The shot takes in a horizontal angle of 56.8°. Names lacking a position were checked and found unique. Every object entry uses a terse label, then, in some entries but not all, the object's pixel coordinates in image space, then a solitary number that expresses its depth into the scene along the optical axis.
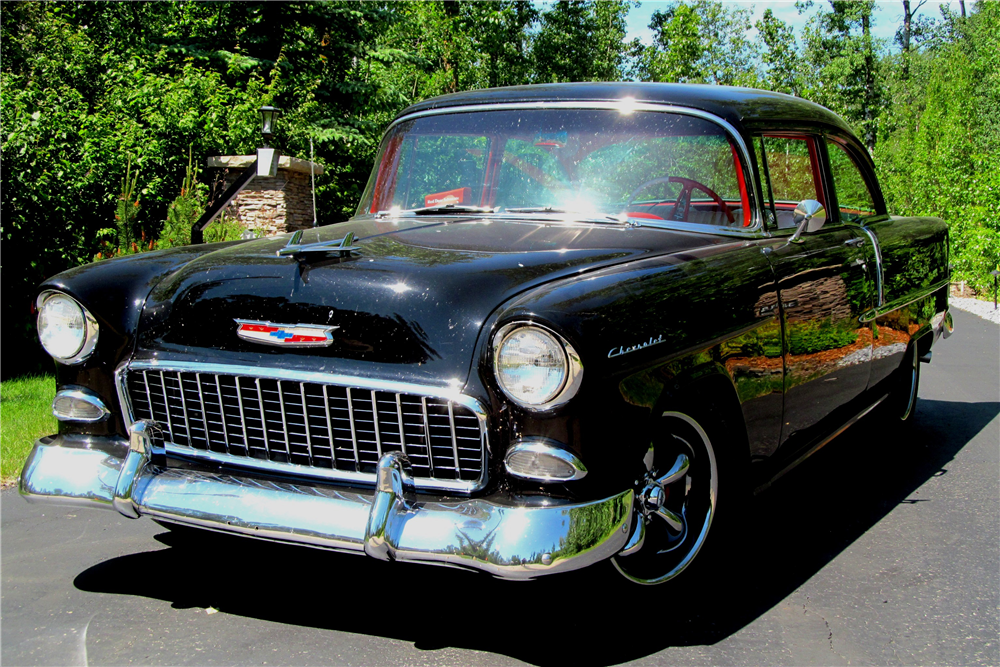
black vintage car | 2.43
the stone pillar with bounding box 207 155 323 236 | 12.18
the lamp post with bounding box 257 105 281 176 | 7.94
